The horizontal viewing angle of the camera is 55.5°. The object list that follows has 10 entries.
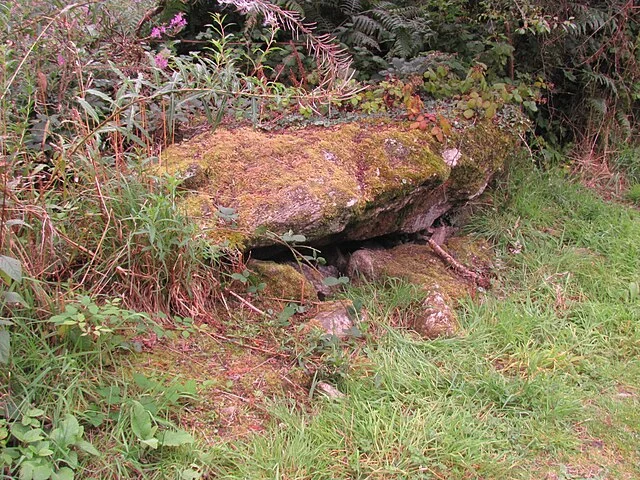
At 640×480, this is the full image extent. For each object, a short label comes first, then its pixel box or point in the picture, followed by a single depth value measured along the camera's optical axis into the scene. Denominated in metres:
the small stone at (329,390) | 2.76
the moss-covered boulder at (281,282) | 3.34
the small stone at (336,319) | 3.13
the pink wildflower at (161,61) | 3.47
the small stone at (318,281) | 3.54
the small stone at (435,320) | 3.31
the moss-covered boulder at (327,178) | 3.38
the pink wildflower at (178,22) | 4.08
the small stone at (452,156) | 4.04
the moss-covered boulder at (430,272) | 3.38
